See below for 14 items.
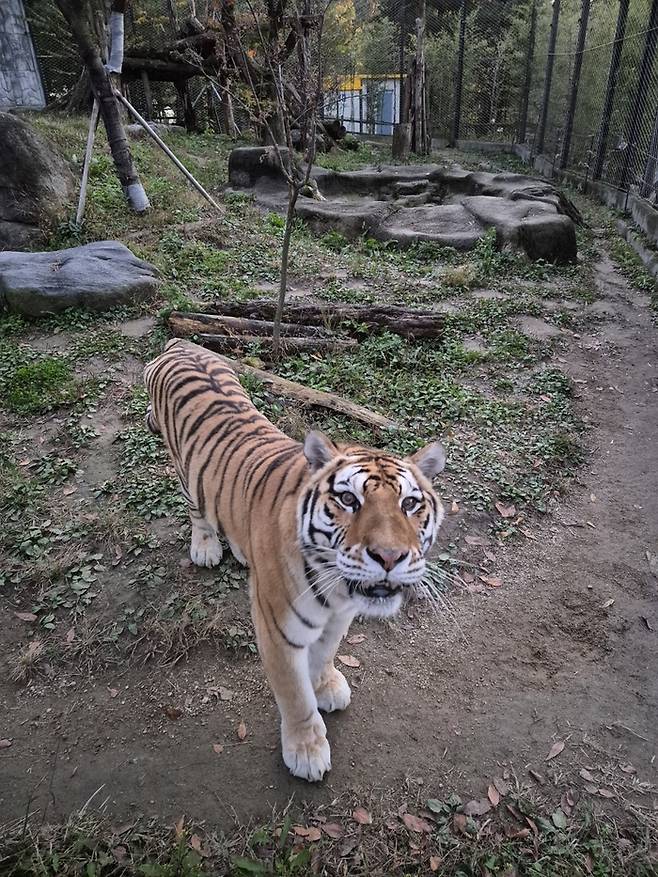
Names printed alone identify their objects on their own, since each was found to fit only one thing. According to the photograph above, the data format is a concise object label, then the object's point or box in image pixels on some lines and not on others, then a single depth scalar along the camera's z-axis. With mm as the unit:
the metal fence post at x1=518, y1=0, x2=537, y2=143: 15156
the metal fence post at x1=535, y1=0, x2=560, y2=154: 13344
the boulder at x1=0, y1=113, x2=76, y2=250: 7426
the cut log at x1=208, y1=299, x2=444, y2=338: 5648
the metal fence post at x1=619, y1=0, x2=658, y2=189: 8719
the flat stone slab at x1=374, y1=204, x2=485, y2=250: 8578
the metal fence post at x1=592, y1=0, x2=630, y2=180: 9883
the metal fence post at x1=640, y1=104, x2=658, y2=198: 8578
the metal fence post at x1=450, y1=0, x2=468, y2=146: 16016
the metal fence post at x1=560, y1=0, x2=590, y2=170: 11594
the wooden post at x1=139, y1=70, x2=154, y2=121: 16248
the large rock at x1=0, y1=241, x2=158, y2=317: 5880
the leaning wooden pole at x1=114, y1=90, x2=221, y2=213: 7875
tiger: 1790
